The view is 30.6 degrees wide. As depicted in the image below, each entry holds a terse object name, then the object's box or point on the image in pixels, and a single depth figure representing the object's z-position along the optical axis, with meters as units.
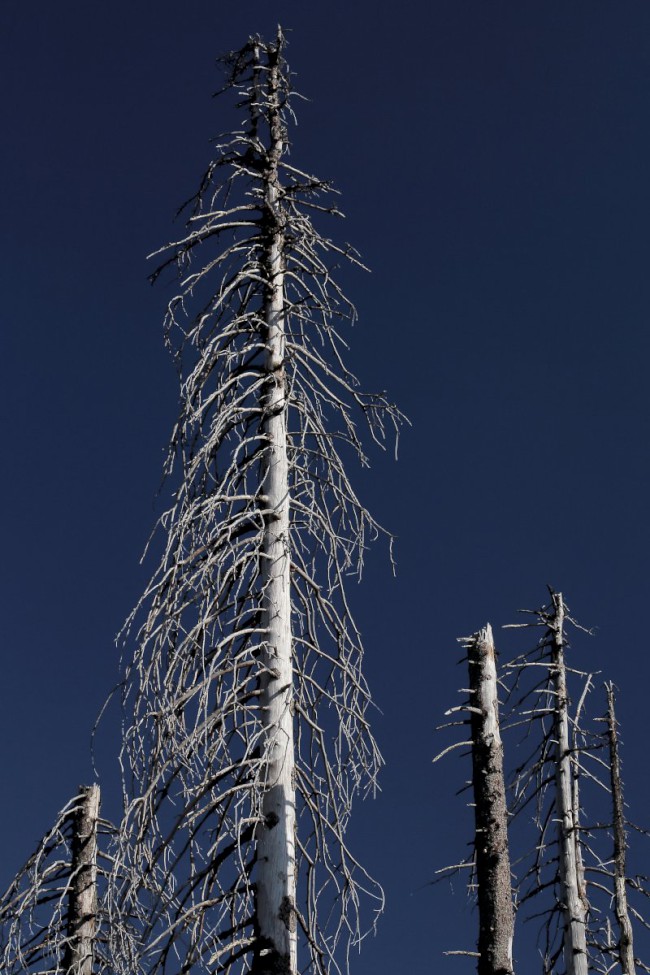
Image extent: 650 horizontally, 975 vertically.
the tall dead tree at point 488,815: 12.12
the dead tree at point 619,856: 18.05
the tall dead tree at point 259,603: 8.01
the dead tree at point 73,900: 13.14
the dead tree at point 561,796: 16.94
